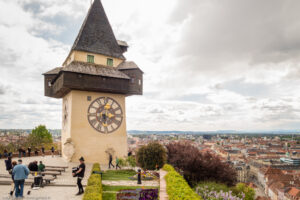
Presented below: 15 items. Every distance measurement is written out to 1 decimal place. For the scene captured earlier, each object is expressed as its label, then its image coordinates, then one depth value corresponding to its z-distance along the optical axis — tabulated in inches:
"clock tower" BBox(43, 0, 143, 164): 788.2
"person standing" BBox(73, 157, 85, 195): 387.6
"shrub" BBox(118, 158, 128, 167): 756.6
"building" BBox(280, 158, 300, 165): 5001.5
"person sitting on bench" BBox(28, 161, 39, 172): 487.8
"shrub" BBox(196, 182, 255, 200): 352.5
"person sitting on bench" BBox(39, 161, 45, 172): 519.1
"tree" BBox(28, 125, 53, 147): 1443.4
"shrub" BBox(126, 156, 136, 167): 753.0
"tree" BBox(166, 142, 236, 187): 639.8
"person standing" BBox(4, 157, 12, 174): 543.6
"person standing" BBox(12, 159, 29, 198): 358.9
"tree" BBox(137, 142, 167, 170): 705.6
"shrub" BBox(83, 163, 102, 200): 304.8
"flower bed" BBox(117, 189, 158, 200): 384.2
